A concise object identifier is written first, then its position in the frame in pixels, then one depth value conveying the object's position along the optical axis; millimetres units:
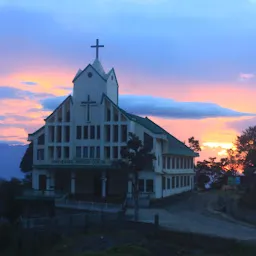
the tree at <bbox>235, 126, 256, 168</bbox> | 80619
